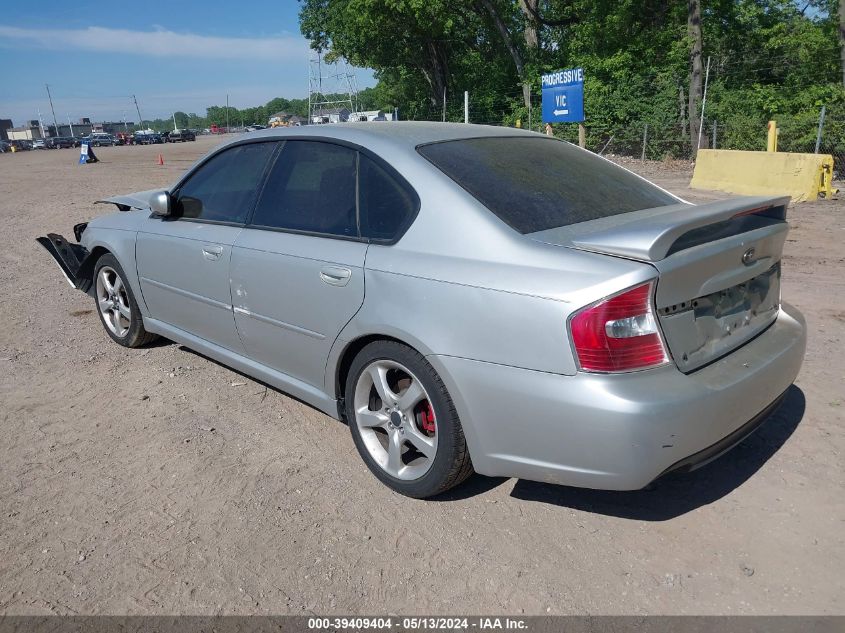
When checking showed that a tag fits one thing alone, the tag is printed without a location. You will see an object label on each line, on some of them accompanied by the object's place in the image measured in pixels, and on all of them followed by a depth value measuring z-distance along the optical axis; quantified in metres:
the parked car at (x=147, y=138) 79.06
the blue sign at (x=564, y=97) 17.22
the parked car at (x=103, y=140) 79.29
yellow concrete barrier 11.62
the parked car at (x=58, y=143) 79.69
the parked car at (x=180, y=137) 79.00
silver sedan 2.41
